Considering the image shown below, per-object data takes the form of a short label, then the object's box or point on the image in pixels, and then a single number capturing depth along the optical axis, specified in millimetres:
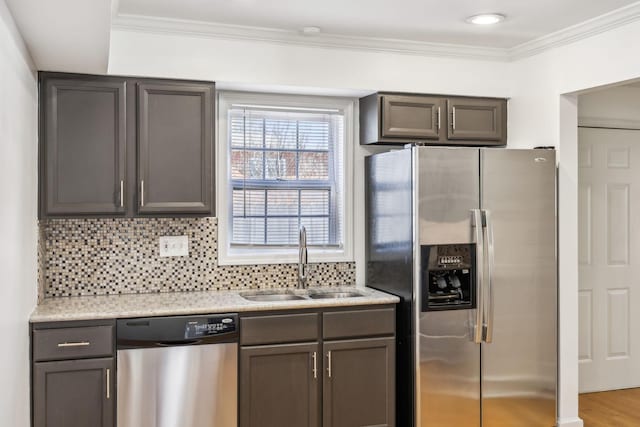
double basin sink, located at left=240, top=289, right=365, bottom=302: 3939
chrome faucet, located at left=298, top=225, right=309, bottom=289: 4020
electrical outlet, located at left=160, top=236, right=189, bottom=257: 3885
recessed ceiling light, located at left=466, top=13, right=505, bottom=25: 3475
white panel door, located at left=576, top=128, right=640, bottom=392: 4727
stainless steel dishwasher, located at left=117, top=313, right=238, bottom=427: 3232
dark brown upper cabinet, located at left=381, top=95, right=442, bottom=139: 3984
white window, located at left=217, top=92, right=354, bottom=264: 4043
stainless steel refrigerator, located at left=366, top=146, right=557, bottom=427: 3646
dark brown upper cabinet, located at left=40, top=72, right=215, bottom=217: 3398
